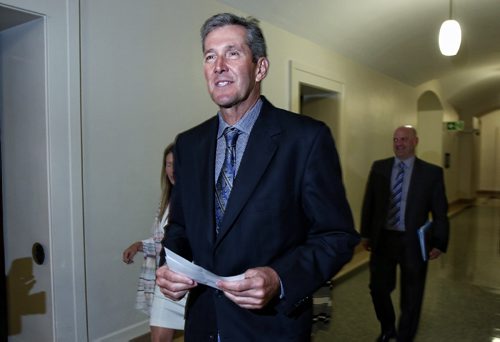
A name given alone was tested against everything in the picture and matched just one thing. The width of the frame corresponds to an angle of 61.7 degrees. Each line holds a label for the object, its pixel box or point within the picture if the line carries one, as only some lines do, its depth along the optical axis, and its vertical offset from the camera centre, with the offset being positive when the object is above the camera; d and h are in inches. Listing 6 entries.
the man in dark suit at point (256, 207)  52.8 -6.7
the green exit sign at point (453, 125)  500.7 +36.5
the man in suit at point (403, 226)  139.5 -24.1
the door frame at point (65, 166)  106.3 -2.7
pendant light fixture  183.8 +52.7
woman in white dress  98.3 -33.3
